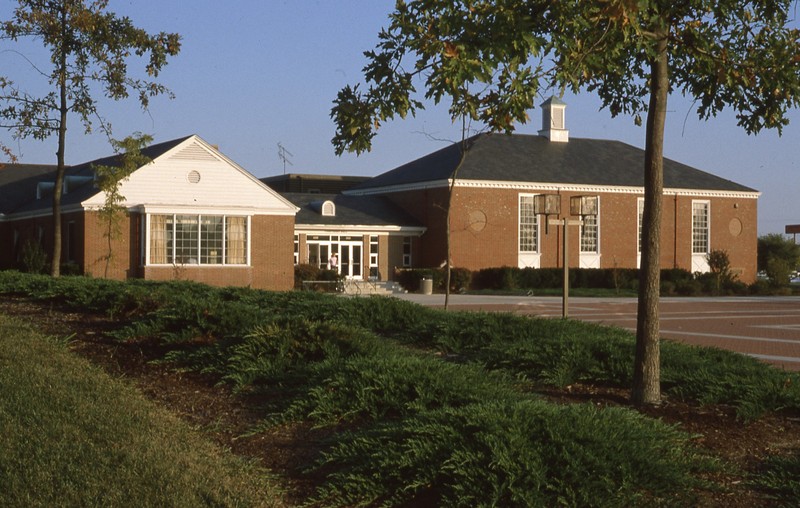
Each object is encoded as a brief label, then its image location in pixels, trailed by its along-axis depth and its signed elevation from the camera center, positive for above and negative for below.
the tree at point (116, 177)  33.22 +2.93
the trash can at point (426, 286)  42.53 -1.03
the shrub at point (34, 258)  36.97 +0.14
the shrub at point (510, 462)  6.01 -1.30
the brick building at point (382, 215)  37.91 +2.17
